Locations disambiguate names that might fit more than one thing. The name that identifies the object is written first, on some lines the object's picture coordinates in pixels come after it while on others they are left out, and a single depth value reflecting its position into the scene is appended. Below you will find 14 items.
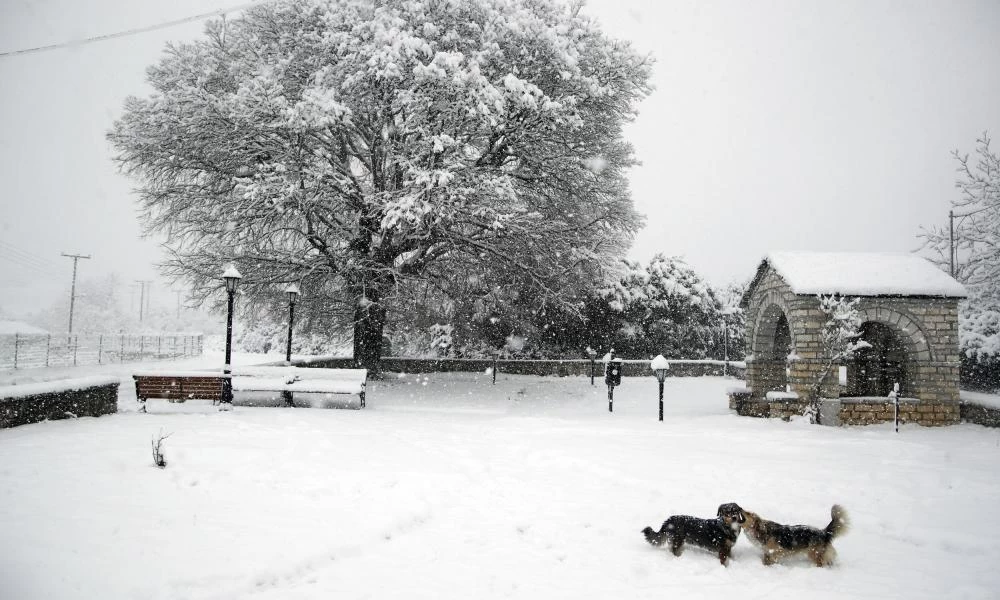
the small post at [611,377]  13.99
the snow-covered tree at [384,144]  13.41
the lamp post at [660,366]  11.76
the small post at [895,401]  10.98
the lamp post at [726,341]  26.67
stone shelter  12.13
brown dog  4.64
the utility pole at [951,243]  20.52
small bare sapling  6.57
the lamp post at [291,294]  15.48
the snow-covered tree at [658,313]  27.16
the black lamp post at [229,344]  11.51
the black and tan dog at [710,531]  4.72
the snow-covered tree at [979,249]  19.67
